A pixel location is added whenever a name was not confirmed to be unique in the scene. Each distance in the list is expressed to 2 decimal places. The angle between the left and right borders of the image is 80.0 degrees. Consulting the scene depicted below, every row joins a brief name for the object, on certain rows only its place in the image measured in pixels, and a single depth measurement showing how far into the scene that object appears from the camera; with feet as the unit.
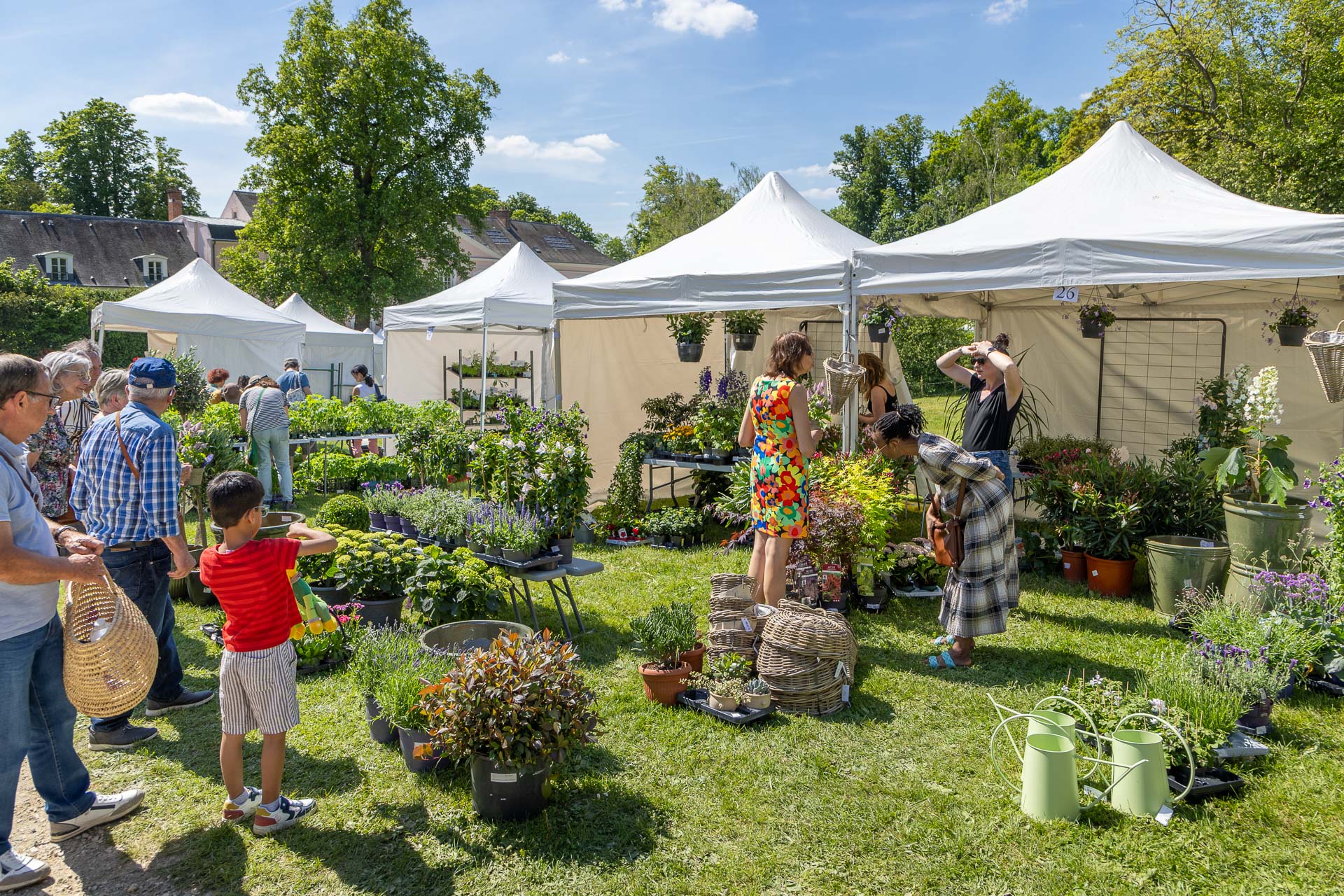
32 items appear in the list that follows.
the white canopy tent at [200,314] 36.88
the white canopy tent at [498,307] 31.89
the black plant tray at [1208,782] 10.29
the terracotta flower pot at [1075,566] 20.42
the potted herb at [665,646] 13.46
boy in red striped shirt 9.37
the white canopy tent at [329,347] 60.49
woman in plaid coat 14.06
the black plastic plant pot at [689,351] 28.14
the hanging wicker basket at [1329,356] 14.20
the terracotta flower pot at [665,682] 13.39
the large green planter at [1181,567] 16.88
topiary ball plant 19.85
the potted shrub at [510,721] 9.70
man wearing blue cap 12.12
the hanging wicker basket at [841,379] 17.46
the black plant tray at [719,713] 12.76
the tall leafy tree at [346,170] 75.05
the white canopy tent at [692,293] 20.76
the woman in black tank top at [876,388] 22.23
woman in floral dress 14.96
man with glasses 8.46
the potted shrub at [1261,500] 15.42
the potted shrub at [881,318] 23.15
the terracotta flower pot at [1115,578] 19.24
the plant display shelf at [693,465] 25.20
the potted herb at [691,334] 28.02
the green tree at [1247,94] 51.83
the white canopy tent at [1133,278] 15.64
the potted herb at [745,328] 27.96
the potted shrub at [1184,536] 16.94
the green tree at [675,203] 116.16
